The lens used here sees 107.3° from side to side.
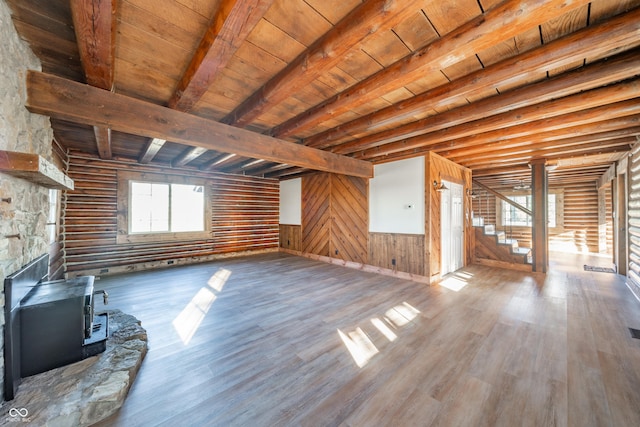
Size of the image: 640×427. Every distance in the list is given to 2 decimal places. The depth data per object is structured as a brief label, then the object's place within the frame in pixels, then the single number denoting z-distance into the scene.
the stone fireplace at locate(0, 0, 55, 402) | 1.55
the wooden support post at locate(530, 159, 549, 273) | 5.41
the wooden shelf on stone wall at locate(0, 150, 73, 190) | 1.39
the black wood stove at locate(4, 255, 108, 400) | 1.64
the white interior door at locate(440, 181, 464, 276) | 5.25
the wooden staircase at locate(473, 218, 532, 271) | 5.84
